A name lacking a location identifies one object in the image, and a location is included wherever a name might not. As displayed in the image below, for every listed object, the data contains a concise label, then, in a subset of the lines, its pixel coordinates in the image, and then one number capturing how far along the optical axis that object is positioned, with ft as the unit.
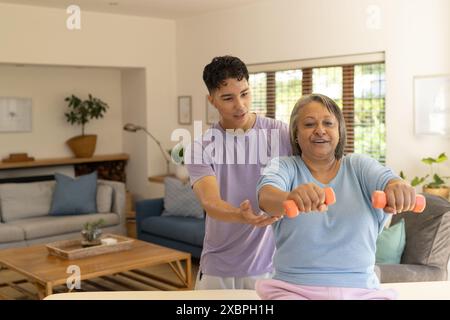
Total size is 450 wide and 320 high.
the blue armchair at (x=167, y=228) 16.55
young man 5.34
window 16.26
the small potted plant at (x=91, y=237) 14.43
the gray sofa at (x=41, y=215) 17.15
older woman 3.75
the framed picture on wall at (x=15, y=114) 20.24
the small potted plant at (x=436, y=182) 13.83
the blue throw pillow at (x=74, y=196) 18.66
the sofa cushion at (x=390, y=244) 10.32
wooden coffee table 12.37
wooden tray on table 13.61
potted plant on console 21.33
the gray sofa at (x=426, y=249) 9.82
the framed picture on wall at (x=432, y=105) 14.32
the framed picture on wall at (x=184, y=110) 21.85
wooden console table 20.66
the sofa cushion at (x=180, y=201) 17.89
